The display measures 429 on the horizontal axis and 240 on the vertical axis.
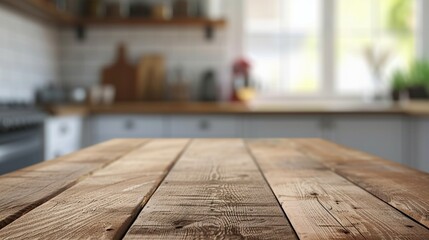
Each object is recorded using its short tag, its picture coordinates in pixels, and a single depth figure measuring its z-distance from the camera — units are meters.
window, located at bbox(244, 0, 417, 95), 4.39
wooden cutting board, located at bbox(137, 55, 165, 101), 4.21
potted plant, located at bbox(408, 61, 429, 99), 4.05
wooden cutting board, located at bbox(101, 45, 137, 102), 4.18
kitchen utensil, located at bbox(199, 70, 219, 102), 4.18
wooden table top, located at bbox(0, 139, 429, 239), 0.68
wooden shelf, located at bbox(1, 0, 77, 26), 3.25
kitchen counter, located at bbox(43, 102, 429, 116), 3.61
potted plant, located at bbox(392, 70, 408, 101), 4.14
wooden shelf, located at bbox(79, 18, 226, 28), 4.07
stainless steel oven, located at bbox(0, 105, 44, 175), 2.35
